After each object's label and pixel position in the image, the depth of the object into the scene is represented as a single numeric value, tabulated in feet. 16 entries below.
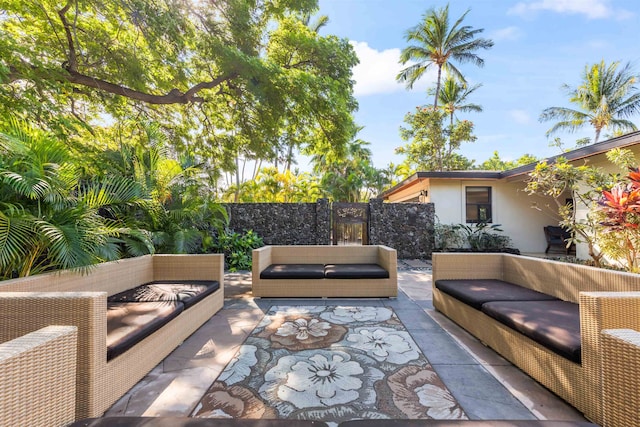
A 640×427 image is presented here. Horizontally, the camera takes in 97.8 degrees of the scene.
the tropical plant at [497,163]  76.63
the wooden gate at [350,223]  28.71
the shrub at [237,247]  23.16
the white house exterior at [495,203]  31.37
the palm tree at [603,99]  50.75
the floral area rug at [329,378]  5.57
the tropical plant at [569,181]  16.65
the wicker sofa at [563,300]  5.05
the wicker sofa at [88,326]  5.17
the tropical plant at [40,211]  6.77
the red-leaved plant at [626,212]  9.37
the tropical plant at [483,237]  30.40
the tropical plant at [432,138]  50.34
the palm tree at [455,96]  55.21
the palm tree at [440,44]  48.73
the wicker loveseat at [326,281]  13.67
